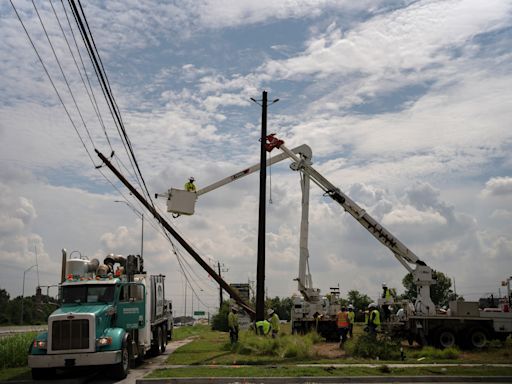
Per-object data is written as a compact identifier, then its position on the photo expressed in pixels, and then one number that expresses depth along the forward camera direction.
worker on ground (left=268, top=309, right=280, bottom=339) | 23.19
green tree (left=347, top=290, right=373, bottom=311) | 63.50
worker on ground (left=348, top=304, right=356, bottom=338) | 24.52
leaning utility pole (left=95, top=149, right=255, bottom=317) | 26.53
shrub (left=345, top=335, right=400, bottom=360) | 18.75
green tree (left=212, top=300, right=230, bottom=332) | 45.03
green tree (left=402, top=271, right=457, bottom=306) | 62.35
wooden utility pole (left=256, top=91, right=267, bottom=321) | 24.44
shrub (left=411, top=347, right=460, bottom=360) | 19.45
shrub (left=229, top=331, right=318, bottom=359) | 19.30
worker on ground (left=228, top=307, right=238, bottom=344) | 23.52
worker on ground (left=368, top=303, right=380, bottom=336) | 21.48
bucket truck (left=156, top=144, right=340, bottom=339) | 27.45
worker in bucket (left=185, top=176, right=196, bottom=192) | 26.73
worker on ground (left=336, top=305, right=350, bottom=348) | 22.70
